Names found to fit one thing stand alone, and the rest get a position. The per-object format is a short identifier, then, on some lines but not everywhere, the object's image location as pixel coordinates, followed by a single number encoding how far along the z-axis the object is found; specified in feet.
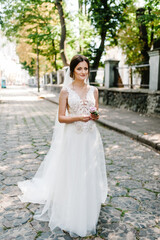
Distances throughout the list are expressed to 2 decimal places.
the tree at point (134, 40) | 53.67
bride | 7.66
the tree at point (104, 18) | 52.80
